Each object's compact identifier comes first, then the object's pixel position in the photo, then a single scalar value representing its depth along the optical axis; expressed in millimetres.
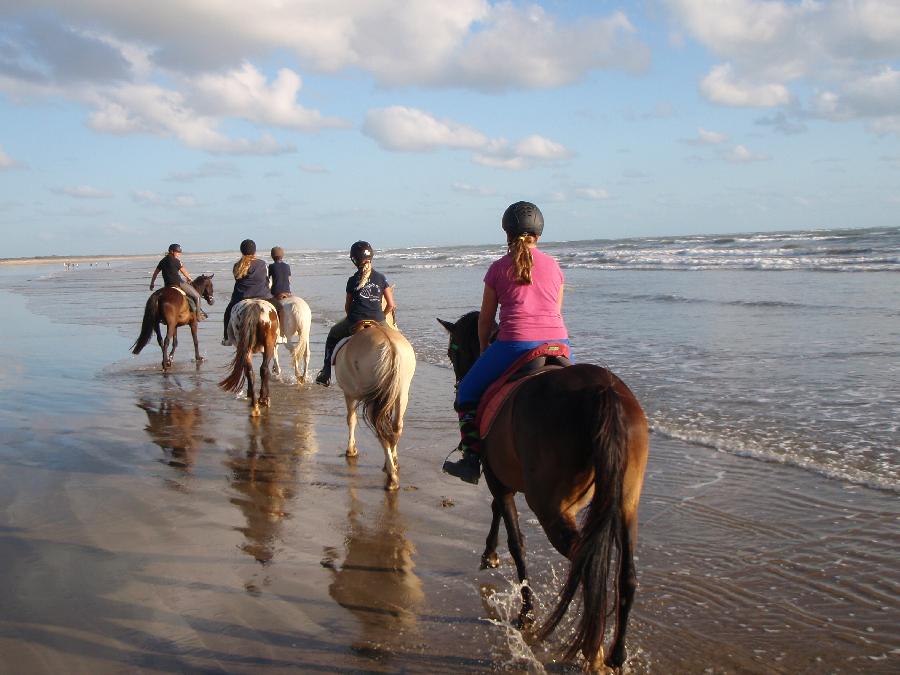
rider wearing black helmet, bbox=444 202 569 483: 4102
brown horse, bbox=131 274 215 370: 13219
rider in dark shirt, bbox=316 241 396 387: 7320
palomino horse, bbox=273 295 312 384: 11641
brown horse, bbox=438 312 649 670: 3053
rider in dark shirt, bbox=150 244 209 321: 13781
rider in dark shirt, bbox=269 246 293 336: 11866
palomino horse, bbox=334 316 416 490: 6758
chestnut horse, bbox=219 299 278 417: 9578
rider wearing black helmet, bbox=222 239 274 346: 10805
